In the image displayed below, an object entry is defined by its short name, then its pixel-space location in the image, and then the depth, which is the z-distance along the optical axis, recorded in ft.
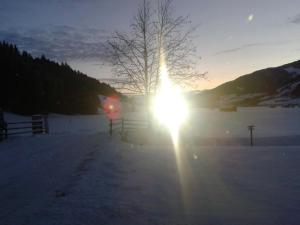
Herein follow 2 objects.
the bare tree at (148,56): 55.91
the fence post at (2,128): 47.70
